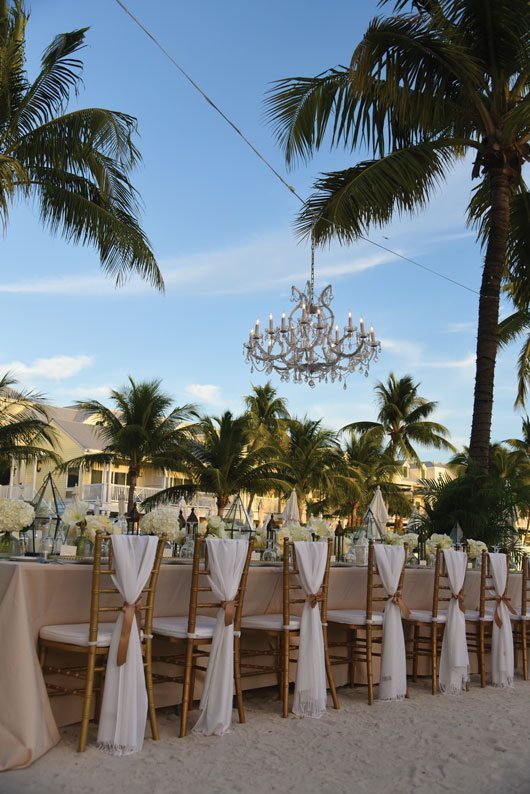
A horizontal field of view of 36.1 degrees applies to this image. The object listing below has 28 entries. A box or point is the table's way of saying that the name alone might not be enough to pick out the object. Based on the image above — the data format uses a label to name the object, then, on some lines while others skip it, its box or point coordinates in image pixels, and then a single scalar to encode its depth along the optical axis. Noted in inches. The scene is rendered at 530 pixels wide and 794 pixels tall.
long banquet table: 155.6
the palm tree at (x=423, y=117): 378.0
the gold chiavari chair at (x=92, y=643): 163.8
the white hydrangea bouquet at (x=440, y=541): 273.7
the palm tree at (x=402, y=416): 1349.7
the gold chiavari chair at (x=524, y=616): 286.0
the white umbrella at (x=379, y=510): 330.6
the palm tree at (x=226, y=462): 945.5
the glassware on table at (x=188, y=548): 245.8
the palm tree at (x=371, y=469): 1167.0
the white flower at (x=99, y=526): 188.5
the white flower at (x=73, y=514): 201.2
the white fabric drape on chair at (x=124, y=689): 165.3
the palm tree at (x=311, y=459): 1107.3
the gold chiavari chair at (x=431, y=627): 250.5
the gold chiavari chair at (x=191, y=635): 185.5
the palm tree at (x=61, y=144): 391.9
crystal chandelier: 420.2
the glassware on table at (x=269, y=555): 254.4
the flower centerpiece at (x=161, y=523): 196.7
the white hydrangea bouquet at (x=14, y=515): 182.9
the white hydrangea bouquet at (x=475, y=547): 299.9
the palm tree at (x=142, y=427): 945.5
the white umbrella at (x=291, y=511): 314.1
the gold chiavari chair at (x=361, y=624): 229.1
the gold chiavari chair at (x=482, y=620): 269.0
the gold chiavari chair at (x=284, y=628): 208.2
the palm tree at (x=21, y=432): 771.4
